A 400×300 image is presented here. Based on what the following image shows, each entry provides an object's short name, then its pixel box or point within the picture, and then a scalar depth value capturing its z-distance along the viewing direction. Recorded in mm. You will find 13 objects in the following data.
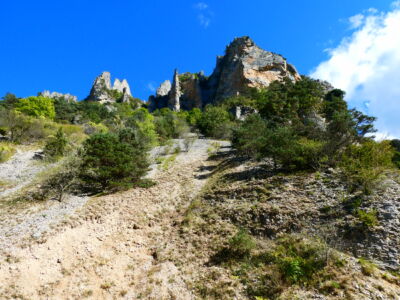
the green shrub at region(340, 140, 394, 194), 14120
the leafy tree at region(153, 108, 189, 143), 49938
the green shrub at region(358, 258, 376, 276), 9469
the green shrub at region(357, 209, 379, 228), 11359
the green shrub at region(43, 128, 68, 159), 28906
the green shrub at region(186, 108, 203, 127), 62888
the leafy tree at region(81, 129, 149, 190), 19031
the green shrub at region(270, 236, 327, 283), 9984
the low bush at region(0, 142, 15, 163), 28775
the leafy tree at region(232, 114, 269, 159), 23353
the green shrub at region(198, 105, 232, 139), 47312
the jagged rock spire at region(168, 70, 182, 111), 97175
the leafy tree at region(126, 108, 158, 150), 37156
